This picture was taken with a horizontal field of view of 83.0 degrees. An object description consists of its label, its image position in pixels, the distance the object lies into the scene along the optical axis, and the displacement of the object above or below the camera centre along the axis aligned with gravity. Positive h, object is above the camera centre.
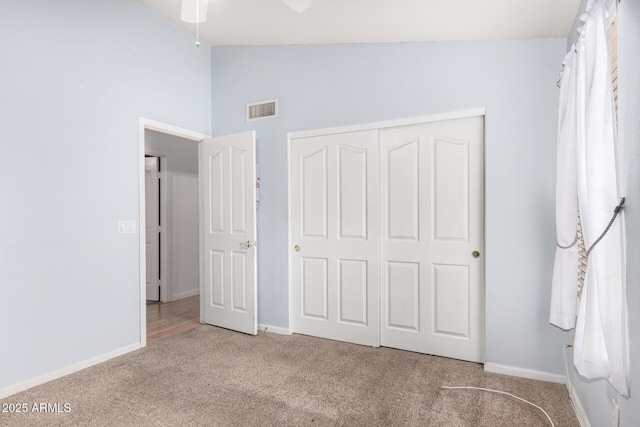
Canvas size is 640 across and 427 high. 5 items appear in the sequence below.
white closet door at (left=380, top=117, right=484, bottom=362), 2.92 -0.23
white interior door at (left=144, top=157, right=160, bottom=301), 5.17 -0.19
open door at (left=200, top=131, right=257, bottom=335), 3.62 -0.20
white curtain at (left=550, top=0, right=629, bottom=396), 1.37 -0.03
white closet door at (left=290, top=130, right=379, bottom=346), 3.30 -0.24
